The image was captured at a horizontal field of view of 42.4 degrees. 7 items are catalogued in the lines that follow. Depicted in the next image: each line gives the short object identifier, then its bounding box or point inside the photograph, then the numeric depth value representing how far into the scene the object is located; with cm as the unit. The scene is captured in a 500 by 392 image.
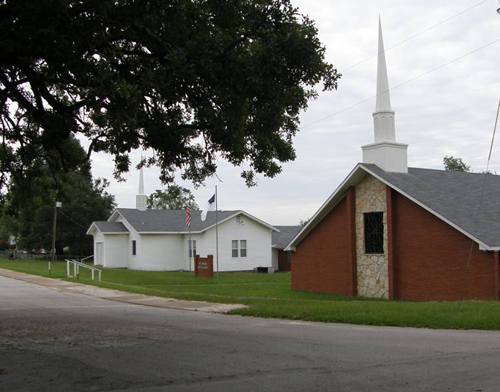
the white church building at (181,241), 4956
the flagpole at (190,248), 5068
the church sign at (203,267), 3956
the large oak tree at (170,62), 956
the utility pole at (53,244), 5403
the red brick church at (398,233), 2317
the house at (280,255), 5308
